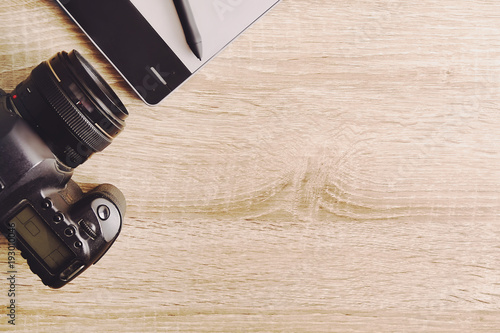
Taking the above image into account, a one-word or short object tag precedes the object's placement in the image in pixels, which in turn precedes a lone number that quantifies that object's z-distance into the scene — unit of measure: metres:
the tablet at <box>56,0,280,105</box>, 0.46
